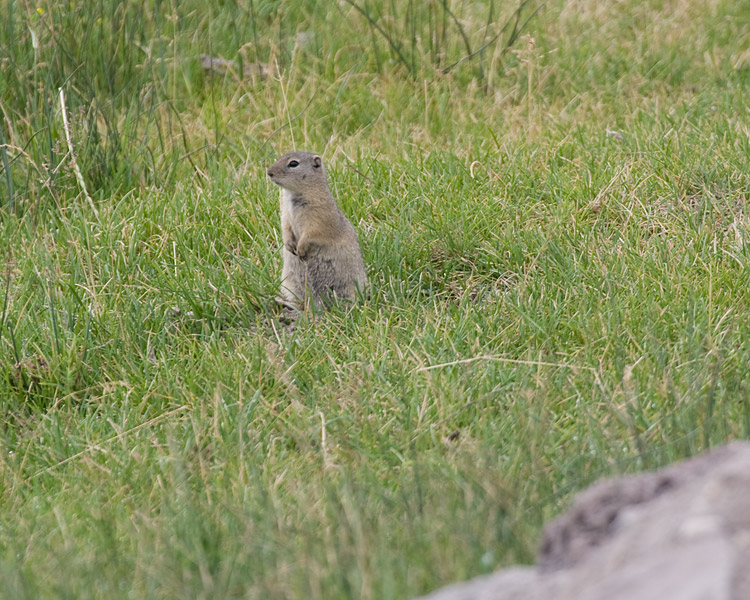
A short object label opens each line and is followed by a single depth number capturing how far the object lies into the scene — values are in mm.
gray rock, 9403
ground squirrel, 14336
